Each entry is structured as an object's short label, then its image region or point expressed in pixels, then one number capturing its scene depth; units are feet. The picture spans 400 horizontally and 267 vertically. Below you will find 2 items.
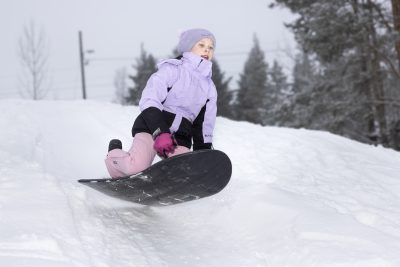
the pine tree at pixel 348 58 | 40.27
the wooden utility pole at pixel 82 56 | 88.80
